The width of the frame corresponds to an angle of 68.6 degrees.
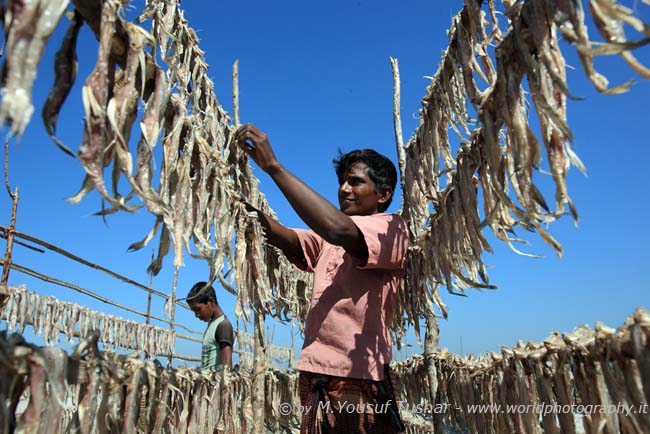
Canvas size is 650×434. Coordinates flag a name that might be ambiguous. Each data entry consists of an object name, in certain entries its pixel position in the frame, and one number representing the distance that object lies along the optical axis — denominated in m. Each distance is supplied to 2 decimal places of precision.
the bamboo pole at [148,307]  8.20
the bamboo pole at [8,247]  4.38
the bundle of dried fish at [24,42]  0.60
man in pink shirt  1.58
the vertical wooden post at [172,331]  7.68
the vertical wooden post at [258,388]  3.20
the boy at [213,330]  3.37
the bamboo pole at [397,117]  3.30
